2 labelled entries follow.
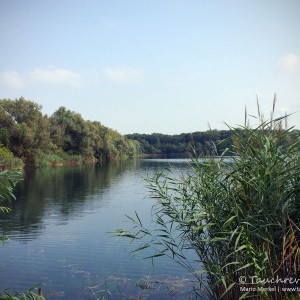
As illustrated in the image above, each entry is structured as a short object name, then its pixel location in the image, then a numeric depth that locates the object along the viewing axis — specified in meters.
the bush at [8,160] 38.15
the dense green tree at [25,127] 47.34
